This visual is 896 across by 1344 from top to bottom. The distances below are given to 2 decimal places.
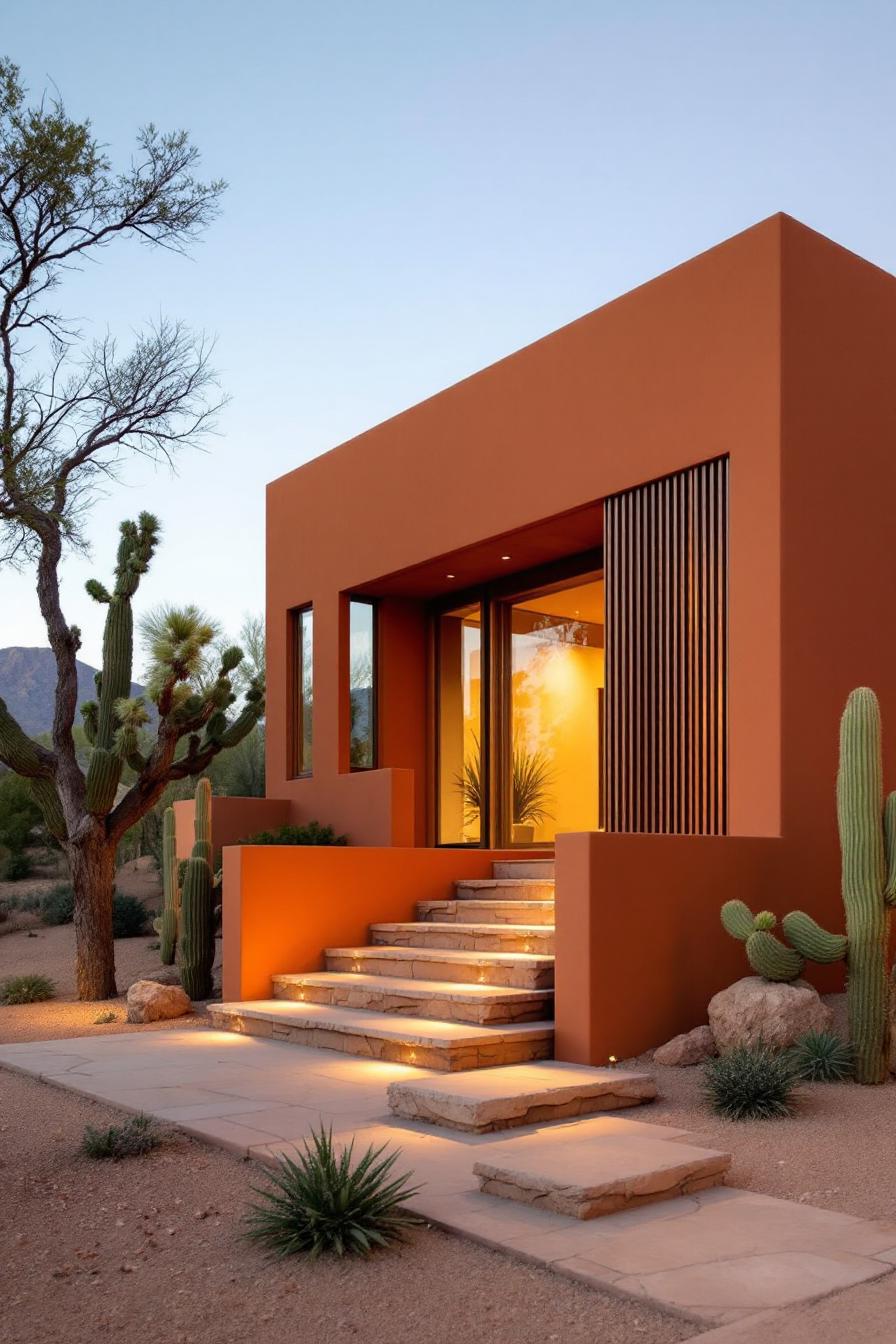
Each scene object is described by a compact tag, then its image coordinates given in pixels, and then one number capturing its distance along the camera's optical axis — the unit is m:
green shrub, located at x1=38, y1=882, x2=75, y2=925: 20.38
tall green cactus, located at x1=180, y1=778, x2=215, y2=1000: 10.95
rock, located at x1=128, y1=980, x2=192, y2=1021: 9.88
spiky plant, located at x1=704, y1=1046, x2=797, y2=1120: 5.91
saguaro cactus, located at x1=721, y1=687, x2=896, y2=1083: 6.68
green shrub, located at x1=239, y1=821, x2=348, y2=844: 12.17
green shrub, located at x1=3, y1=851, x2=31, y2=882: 25.12
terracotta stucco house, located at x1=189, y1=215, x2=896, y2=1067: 7.74
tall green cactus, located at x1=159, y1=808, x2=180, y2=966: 13.55
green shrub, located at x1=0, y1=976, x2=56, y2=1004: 11.98
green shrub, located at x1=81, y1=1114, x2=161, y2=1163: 5.25
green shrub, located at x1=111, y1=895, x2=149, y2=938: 17.95
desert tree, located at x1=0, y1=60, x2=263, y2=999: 6.92
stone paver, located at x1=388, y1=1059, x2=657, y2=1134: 5.52
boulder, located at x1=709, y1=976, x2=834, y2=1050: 6.83
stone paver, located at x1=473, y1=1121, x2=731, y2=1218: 4.36
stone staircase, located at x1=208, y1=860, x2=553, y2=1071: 7.14
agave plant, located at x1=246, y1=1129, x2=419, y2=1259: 4.04
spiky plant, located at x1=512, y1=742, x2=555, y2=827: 12.82
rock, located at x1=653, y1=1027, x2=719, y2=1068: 7.06
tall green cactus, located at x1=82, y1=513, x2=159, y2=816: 12.01
